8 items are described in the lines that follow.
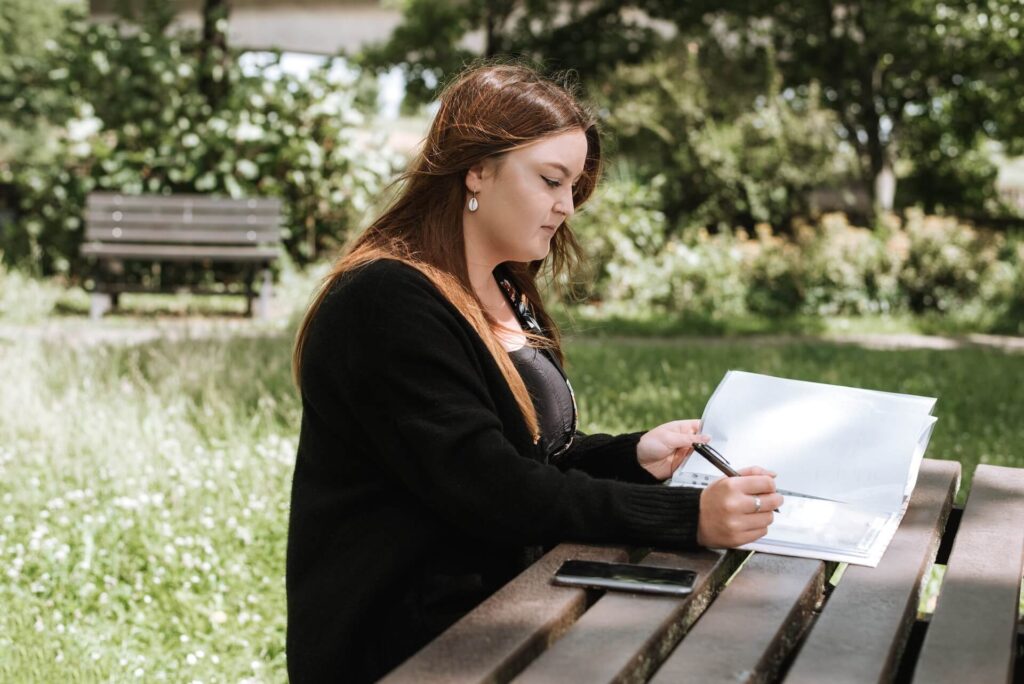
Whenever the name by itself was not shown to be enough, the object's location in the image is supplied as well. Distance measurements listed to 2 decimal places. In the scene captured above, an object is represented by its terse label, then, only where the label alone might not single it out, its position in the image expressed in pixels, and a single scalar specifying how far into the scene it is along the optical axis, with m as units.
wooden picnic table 1.36
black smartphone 1.60
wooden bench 10.62
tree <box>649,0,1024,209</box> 14.08
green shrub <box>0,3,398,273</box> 11.43
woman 1.83
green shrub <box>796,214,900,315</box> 11.61
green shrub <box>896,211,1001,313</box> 11.71
